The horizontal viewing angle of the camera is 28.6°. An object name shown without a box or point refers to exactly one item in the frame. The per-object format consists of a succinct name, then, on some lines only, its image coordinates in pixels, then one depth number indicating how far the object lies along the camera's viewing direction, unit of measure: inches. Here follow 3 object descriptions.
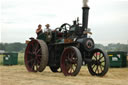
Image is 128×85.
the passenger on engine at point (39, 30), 531.5
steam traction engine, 422.0
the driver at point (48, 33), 498.3
